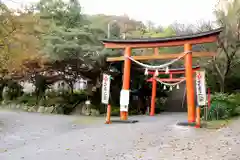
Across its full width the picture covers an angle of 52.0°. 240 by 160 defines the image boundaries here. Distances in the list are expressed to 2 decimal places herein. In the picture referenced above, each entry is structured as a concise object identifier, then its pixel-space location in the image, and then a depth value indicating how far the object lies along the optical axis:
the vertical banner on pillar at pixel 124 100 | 12.45
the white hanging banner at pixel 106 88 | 12.12
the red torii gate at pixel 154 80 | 18.20
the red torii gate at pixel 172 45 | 10.94
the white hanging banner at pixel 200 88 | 10.24
